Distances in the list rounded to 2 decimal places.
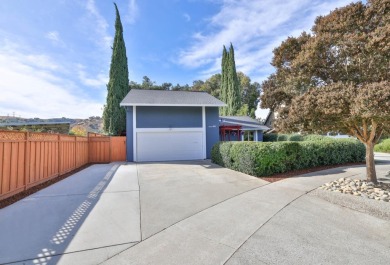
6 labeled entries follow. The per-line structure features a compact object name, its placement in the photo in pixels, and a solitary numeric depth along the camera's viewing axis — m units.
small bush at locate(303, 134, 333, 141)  18.34
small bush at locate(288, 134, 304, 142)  21.66
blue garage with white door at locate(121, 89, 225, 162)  14.52
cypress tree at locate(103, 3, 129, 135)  18.62
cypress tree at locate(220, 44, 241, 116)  33.03
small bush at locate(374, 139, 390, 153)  19.28
